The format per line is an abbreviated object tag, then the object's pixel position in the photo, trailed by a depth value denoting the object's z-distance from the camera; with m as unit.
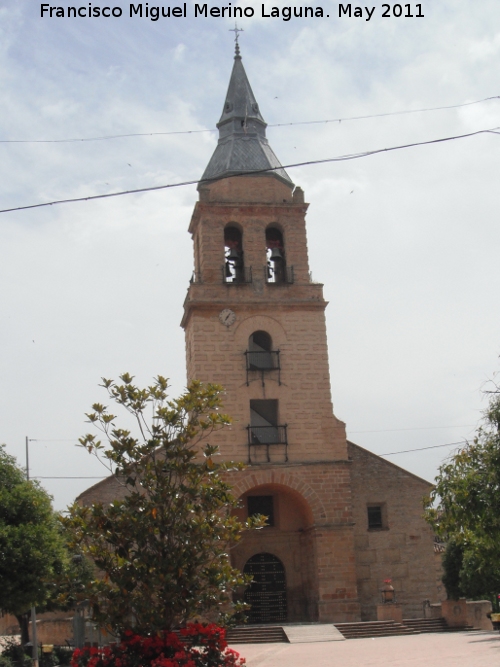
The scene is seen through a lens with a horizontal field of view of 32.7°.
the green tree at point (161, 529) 13.16
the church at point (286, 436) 29.91
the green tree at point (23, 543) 21.39
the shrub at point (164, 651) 12.70
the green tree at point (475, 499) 18.44
